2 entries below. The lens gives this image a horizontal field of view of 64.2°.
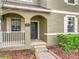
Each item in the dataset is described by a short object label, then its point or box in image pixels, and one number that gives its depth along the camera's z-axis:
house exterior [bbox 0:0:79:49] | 5.73
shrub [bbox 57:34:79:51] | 5.94
